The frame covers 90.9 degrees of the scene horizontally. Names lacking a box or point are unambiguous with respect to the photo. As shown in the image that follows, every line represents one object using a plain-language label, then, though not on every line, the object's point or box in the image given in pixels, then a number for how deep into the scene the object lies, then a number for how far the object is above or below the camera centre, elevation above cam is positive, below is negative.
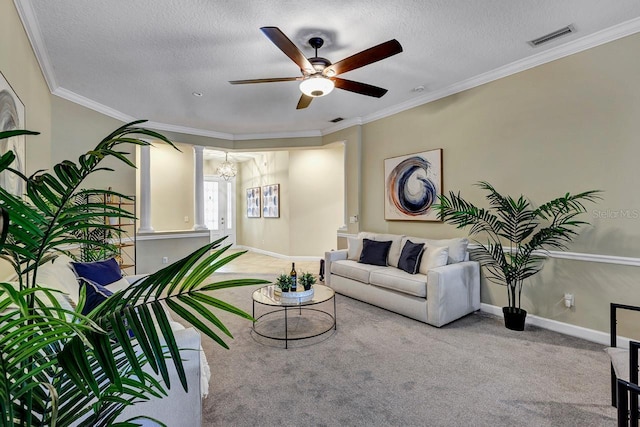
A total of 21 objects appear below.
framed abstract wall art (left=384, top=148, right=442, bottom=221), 4.23 +0.37
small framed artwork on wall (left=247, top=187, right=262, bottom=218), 8.80 +0.29
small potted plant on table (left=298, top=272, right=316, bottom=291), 3.11 -0.68
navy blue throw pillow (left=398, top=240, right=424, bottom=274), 3.68 -0.54
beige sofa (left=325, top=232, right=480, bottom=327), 3.23 -0.81
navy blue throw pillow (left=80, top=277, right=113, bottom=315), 1.77 -0.47
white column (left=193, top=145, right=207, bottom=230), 5.97 +0.26
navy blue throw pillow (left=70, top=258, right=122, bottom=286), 2.56 -0.50
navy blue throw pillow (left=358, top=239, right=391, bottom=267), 4.15 -0.55
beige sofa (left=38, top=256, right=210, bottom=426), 1.50 -0.91
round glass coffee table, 2.94 -1.20
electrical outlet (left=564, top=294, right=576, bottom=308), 3.03 -0.87
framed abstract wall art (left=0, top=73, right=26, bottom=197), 1.91 +0.56
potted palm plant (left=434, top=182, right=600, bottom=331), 2.98 -0.20
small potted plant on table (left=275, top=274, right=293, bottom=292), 3.03 -0.69
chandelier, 7.70 +1.04
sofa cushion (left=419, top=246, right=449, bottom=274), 3.51 -0.52
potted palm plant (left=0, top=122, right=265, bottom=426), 0.65 -0.26
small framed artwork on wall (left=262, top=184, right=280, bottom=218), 7.97 +0.30
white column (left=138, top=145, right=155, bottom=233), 5.31 +0.39
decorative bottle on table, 3.12 -0.69
